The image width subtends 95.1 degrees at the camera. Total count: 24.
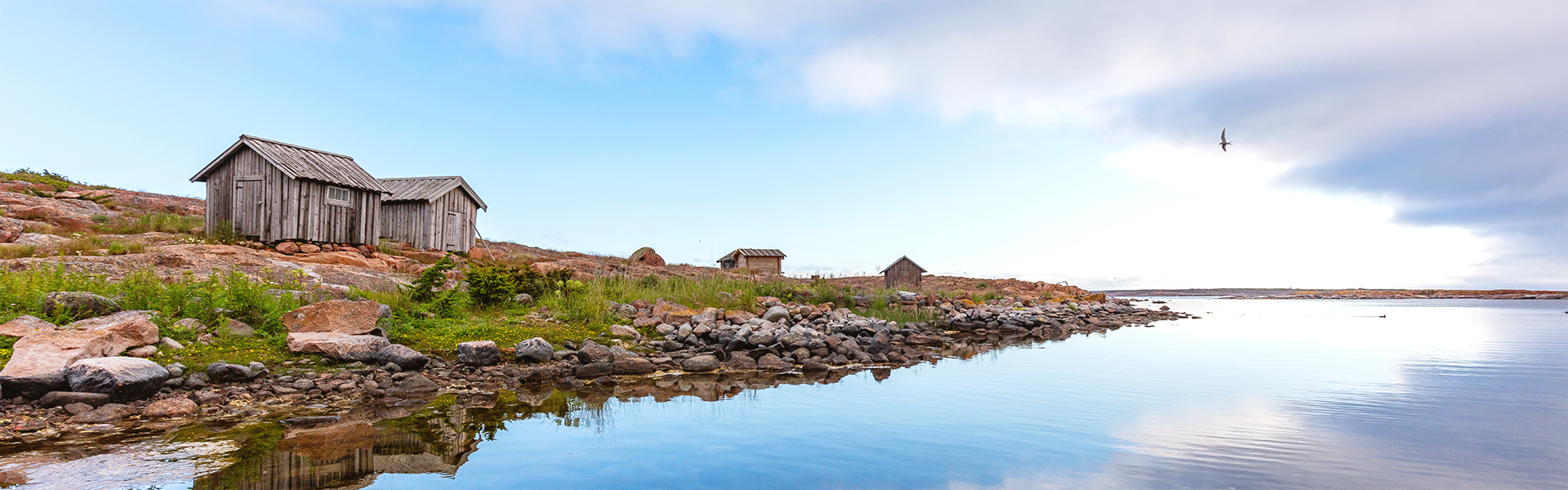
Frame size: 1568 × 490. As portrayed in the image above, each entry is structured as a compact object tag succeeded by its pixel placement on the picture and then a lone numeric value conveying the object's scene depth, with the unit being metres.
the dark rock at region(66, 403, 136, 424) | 6.88
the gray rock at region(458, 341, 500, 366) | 10.54
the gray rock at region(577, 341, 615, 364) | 11.34
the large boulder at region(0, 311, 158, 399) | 7.30
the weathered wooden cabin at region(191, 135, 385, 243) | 23.27
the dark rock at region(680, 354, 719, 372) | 11.84
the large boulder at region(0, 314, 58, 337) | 8.44
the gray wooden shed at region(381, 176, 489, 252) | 26.98
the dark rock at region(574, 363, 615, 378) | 10.85
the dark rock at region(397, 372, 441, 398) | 8.86
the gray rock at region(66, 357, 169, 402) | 7.42
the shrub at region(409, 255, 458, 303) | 13.21
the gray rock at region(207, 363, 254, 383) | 8.34
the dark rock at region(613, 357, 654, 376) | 11.25
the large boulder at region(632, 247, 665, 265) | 37.53
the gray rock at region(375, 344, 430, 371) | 9.81
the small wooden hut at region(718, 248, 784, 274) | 45.25
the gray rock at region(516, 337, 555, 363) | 10.99
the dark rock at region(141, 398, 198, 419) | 7.23
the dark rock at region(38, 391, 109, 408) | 7.19
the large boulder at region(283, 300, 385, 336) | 10.12
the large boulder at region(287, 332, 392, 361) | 9.52
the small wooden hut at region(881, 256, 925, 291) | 37.12
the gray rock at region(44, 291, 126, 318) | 9.40
